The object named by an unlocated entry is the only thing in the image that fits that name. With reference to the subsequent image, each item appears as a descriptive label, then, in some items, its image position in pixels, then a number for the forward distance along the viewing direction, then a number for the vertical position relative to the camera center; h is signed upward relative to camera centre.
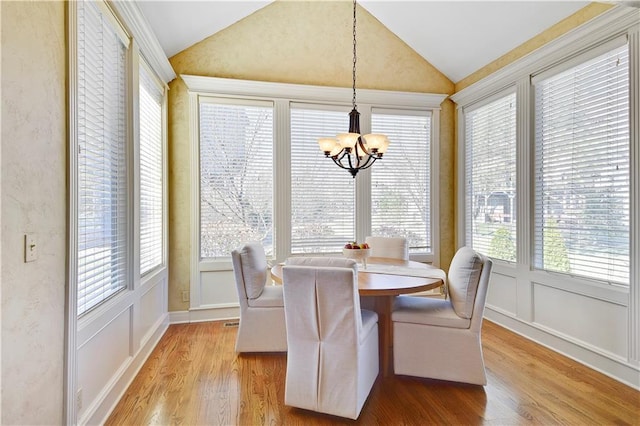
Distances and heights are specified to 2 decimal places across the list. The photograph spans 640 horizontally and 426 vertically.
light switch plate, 1.34 -0.15
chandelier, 2.66 +0.55
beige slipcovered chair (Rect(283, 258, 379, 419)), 1.88 -0.75
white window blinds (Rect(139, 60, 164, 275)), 2.94 +0.38
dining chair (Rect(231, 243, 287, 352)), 2.88 -0.91
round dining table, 2.23 -0.51
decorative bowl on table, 2.76 -0.33
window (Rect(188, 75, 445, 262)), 3.83 +0.47
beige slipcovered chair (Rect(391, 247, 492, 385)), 2.33 -0.86
